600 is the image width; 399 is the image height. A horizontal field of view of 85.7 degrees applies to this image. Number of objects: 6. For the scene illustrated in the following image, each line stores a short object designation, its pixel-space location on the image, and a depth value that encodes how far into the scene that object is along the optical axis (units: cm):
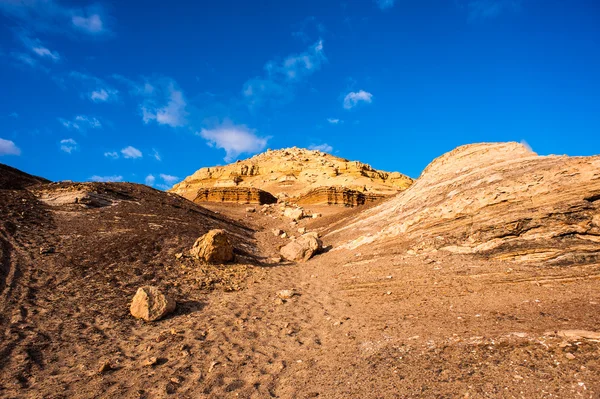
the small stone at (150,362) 580
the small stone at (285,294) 973
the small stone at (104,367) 551
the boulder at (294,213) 2810
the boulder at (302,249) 1460
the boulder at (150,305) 780
